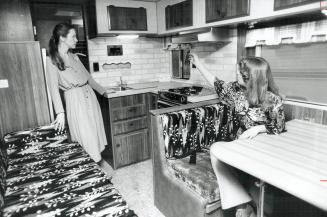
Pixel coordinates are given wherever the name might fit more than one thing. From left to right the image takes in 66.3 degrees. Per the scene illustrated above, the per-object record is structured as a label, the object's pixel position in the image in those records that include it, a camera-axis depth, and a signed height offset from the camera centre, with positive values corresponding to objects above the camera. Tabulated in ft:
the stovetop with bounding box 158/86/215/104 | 9.60 -1.35
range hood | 8.86 +0.81
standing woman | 8.09 -0.99
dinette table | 3.53 -1.78
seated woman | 5.36 -1.41
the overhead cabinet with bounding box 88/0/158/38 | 10.73 +1.96
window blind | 7.36 -0.45
